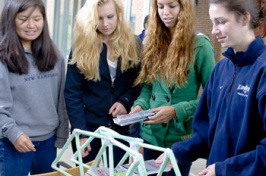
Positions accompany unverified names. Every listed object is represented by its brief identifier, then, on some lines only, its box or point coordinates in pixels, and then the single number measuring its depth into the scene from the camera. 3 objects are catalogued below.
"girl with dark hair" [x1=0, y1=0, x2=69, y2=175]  1.60
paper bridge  0.98
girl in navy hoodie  1.05
